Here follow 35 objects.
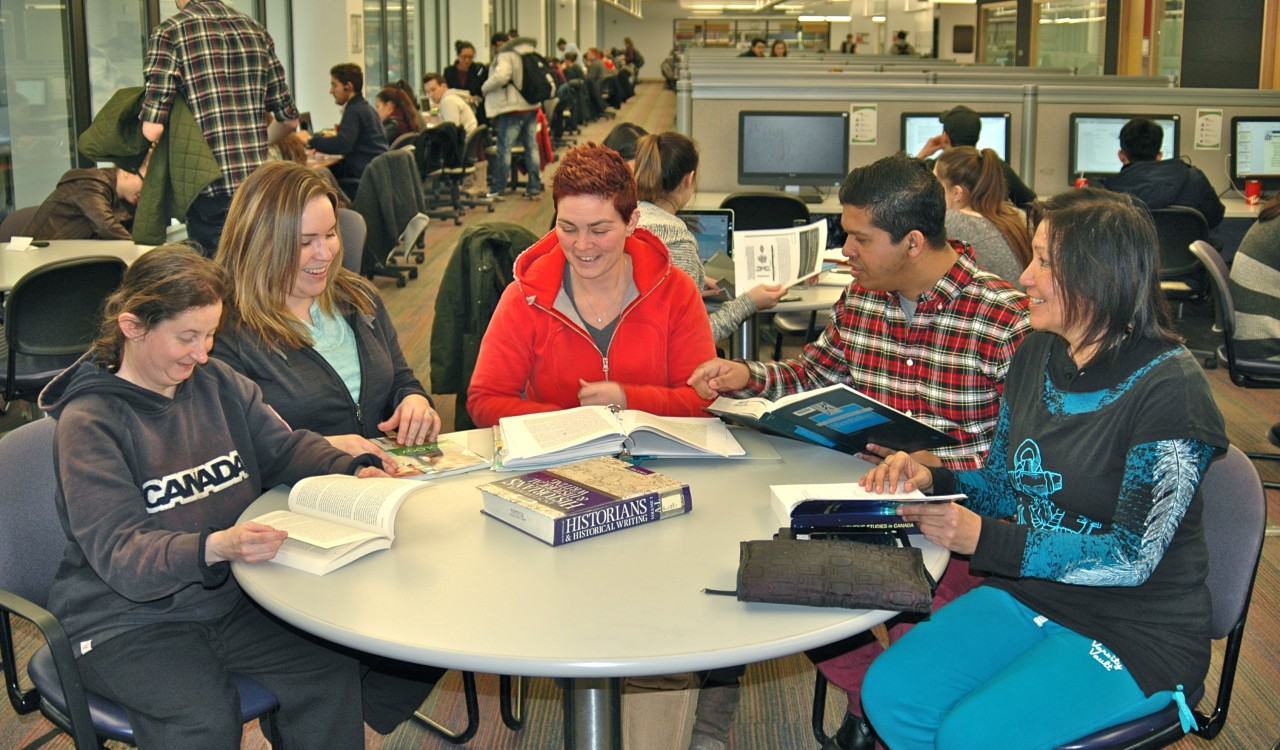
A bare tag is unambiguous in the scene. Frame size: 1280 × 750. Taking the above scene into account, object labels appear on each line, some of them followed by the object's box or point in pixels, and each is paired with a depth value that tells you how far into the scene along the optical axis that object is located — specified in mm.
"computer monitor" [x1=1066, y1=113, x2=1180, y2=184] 5730
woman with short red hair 2299
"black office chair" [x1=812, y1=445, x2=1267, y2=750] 1652
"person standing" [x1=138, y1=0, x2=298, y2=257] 4355
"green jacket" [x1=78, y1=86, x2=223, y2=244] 4293
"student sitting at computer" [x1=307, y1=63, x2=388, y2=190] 7594
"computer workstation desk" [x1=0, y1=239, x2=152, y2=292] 3720
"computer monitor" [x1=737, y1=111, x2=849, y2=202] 5594
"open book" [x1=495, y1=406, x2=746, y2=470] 1932
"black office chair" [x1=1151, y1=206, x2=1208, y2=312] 5098
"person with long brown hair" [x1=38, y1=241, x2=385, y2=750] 1583
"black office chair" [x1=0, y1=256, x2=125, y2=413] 3348
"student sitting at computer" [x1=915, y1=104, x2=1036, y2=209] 5199
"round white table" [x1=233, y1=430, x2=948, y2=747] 1304
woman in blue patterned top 1545
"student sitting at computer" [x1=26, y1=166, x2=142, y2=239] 4387
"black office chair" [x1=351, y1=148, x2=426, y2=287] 6344
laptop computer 4062
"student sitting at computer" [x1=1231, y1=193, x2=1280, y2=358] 3707
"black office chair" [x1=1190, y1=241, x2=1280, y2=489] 3641
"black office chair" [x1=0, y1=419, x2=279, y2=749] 1629
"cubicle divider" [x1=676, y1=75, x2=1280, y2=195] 5684
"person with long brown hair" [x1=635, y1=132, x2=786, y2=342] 3236
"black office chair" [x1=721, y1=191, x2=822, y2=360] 4734
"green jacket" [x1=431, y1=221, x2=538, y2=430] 3146
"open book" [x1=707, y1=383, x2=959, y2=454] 1869
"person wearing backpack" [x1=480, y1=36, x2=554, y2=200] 10430
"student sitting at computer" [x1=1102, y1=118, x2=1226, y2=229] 5262
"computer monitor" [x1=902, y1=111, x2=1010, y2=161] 5672
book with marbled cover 1628
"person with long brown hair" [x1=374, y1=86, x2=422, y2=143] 8992
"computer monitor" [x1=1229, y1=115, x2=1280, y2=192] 5730
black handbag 1395
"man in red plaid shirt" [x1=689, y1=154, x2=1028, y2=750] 2109
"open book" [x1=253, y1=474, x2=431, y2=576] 1551
